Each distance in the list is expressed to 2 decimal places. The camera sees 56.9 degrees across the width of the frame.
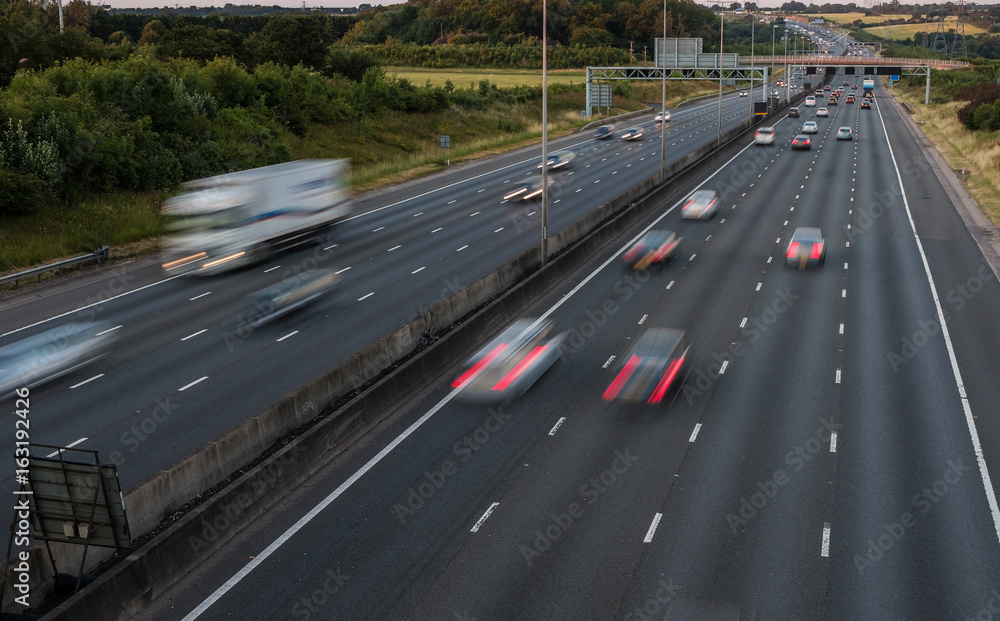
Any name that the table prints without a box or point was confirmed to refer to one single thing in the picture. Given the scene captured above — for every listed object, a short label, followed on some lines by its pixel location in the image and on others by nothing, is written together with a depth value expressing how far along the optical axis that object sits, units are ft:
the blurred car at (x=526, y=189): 173.37
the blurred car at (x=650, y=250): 116.16
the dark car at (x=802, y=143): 250.78
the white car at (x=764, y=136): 264.52
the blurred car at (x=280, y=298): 91.86
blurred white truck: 111.24
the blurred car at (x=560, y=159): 218.59
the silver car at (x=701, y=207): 149.38
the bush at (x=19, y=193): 124.47
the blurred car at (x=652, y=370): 70.38
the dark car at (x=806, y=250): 115.96
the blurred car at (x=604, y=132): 293.02
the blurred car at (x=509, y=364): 70.54
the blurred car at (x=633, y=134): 291.79
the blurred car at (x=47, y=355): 73.15
